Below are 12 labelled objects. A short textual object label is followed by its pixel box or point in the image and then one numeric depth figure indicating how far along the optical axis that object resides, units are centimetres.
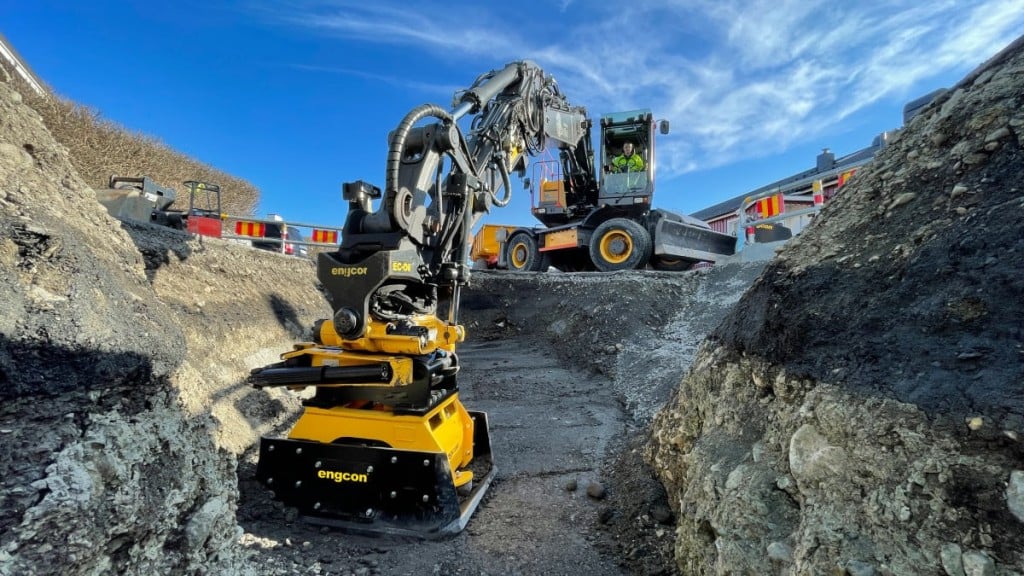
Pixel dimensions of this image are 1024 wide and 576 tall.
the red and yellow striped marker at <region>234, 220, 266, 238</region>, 876
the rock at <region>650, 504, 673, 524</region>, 289
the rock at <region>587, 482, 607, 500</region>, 347
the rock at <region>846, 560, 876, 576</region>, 139
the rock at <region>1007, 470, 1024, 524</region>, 122
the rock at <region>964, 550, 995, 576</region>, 121
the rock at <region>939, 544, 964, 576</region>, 126
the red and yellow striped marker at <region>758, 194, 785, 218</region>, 845
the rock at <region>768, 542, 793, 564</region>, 168
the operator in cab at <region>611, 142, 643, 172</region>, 959
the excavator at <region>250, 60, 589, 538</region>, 313
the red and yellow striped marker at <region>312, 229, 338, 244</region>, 930
